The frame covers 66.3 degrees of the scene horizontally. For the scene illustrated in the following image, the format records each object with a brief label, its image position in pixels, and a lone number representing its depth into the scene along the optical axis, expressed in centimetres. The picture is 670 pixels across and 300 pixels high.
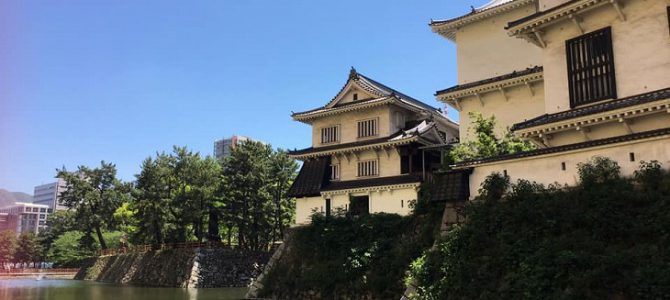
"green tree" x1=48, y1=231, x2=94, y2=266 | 7031
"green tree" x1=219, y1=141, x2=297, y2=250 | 4562
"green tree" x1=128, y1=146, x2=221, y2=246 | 4575
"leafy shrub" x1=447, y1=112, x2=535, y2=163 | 2278
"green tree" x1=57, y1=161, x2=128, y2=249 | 5794
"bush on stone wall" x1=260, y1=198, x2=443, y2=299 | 2192
